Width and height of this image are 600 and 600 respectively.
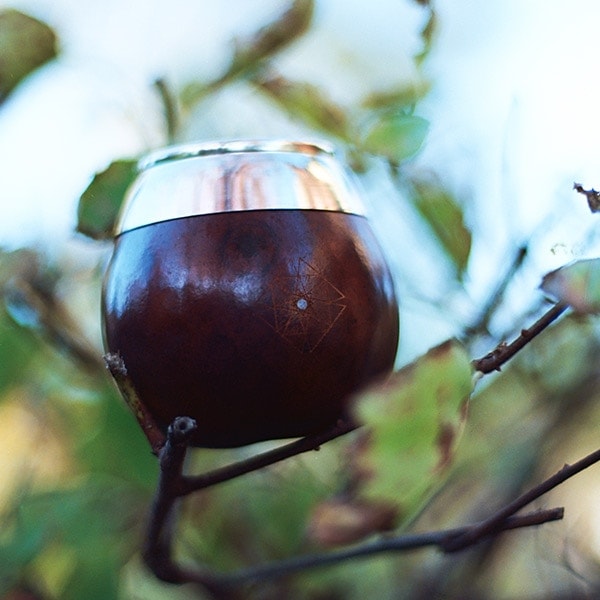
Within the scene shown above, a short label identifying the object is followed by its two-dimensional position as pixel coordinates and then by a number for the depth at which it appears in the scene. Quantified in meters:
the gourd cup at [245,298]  0.50
